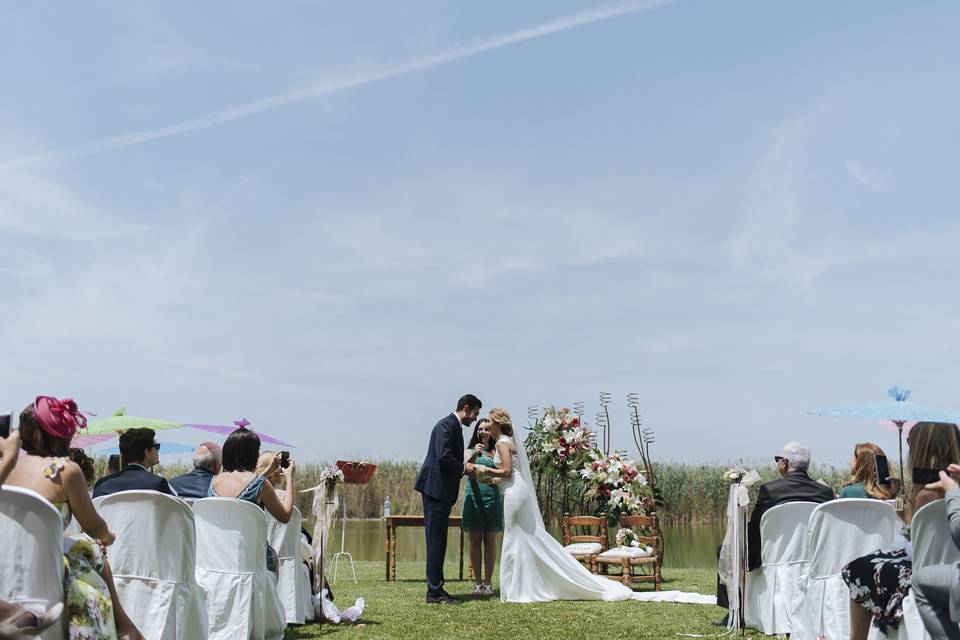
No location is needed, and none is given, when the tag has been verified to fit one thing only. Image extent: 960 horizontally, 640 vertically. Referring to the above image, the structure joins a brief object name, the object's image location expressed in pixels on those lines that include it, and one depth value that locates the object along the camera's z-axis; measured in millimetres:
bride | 9656
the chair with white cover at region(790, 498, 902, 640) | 6102
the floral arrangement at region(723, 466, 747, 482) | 7445
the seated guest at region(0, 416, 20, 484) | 3752
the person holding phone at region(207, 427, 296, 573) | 6418
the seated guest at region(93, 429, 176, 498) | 5438
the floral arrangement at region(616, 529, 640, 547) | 11562
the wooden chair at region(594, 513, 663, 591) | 10664
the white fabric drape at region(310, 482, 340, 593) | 8008
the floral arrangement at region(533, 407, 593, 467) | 12539
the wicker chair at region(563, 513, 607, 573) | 11164
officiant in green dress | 10156
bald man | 6789
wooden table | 12344
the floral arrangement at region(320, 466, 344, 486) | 8219
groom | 9164
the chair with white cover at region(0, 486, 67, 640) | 3629
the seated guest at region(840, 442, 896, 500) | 6854
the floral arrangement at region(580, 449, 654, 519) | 12008
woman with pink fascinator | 4035
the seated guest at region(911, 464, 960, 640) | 4172
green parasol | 8547
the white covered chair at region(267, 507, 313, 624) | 7656
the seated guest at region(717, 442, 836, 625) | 7012
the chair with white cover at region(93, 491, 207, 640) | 5254
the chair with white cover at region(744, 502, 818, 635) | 6961
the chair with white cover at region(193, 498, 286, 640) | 6266
